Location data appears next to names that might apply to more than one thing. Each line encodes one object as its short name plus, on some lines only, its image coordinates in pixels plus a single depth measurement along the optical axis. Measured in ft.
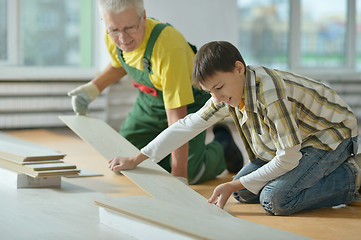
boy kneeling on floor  6.00
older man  7.85
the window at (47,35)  16.92
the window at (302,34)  20.44
